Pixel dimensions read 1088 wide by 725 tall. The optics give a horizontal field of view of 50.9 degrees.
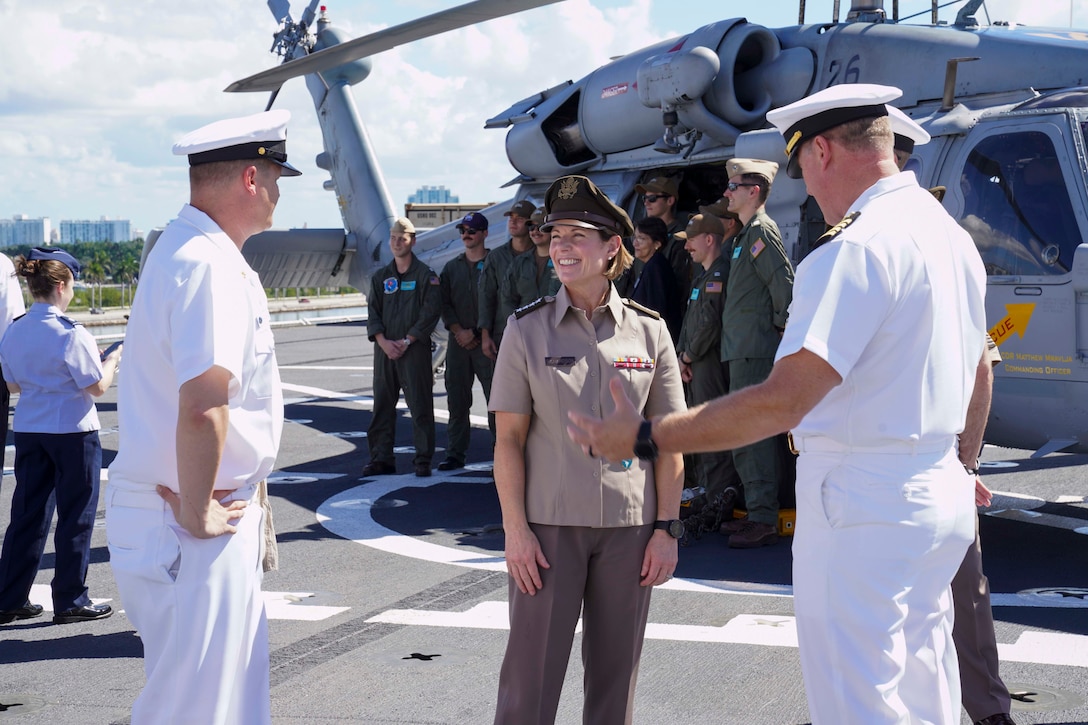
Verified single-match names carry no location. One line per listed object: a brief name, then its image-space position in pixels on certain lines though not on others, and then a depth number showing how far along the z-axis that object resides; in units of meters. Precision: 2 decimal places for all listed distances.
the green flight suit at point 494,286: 9.12
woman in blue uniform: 5.45
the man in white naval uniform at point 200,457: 2.72
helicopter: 5.90
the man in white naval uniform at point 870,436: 2.43
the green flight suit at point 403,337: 9.20
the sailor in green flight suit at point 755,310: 6.43
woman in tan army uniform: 3.20
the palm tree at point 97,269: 62.79
